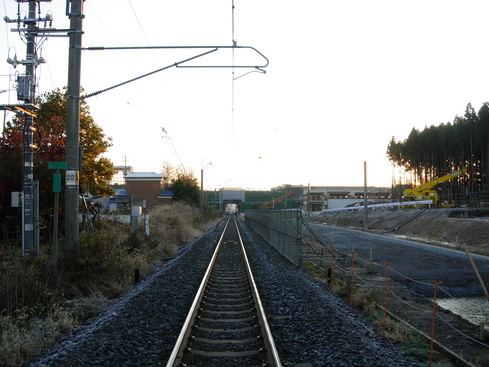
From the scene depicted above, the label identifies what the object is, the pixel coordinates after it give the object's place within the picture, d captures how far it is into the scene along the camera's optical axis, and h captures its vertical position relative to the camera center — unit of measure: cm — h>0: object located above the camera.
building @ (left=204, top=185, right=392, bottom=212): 11425 +32
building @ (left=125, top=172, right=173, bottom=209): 7900 +181
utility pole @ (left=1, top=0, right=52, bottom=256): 1234 +240
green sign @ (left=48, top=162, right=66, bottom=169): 1004 +75
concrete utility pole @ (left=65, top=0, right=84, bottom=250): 1151 +204
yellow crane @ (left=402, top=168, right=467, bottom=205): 5652 +29
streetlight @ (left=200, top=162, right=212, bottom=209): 5154 +243
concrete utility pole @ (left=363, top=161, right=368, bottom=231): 4131 +145
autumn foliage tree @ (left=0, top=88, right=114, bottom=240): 1484 +200
